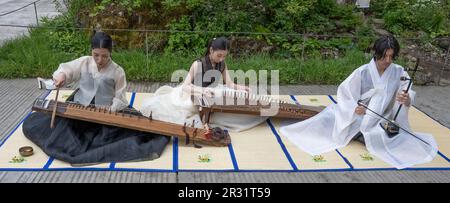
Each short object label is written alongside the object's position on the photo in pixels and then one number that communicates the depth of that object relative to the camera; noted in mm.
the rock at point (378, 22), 7788
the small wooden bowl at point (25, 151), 3424
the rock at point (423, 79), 6062
